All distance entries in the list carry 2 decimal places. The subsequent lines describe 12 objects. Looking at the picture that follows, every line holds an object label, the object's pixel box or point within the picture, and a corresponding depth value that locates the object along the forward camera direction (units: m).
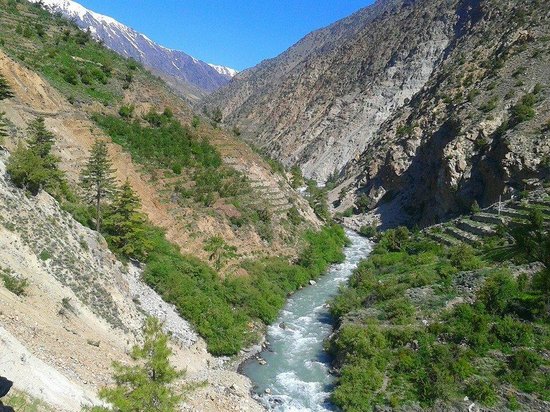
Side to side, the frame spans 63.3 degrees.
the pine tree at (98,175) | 27.31
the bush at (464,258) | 32.75
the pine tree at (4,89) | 32.56
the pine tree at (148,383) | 12.88
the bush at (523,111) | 54.19
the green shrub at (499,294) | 25.39
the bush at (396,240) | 48.41
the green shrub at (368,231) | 64.44
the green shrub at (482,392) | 20.04
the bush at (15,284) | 17.42
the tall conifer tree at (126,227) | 28.29
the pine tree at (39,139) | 27.50
